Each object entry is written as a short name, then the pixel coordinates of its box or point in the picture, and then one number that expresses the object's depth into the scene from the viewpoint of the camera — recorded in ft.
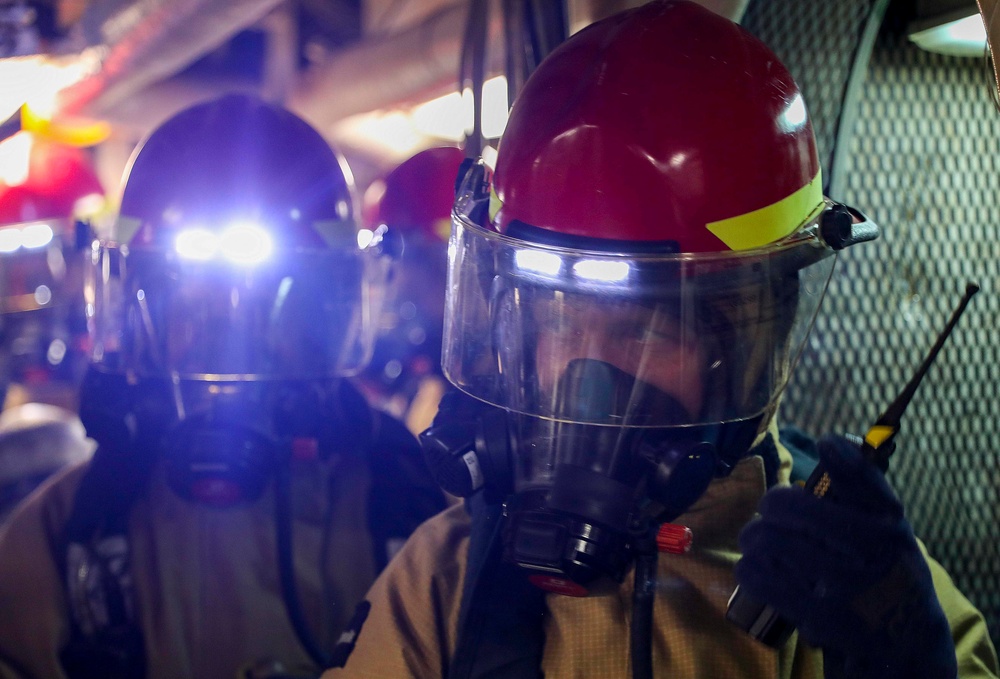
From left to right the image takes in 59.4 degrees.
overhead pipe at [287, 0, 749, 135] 10.98
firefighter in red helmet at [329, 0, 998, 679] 3.41
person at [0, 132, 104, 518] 8.67
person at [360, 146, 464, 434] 8.14
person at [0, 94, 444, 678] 6.39
